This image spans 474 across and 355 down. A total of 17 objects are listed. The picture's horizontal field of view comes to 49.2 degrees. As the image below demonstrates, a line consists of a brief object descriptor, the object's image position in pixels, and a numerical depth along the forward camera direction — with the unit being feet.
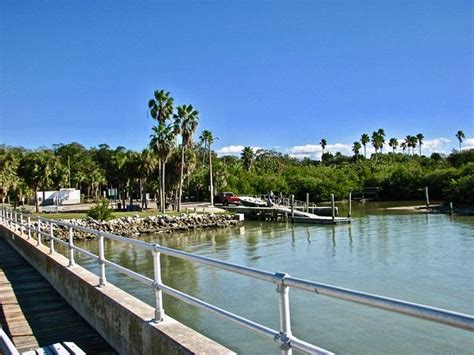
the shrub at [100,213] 148.05
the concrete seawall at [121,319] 14.49
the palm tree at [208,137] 248.93
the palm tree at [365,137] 412.16
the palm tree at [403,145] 465.88
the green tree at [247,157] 345.99
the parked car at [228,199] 228.57
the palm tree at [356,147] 413.59
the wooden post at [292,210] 180.55
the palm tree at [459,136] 443.73
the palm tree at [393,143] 463.01
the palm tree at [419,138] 463.01
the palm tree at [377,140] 408.87
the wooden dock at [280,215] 164.35
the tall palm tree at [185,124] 188.24
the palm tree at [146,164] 190.79
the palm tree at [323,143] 490.90
